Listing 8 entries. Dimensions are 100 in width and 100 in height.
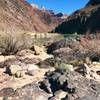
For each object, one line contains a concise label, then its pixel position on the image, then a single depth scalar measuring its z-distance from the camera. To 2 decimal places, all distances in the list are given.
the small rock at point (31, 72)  3.99
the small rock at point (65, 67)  3.97
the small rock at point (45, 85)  3.28
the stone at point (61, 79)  3.34
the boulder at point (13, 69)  3.94
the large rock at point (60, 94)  3.07
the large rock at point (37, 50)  5.58
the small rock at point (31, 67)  4.35
